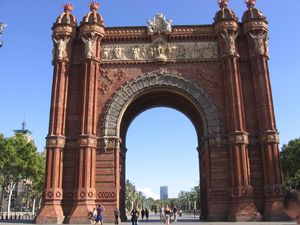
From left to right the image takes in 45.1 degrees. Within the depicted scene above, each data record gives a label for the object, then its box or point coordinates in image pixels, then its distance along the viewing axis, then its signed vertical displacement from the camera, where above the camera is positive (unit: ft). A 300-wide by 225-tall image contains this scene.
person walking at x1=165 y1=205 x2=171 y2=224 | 80.32 -1.16
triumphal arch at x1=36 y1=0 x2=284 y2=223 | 79.00 +24.39
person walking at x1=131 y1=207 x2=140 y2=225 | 67.15 -1.31
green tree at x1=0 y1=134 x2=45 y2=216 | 122.01 +17.66
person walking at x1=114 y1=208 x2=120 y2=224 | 71.53 -1.07
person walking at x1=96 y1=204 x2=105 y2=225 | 68.69 -1.24
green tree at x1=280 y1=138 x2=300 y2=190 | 138.66 +17.88
